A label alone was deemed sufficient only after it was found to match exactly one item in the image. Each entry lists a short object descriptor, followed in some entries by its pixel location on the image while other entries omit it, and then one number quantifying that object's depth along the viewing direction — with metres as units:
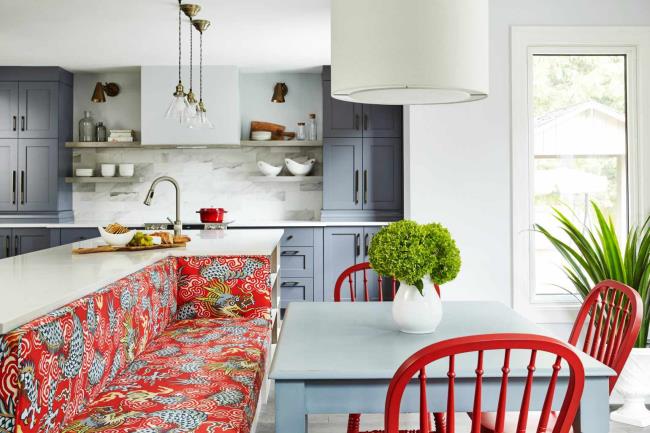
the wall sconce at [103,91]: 6.70
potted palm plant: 3.44
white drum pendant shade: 1.80
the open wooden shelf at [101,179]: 6.65
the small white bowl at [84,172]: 6.70
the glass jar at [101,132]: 6.78
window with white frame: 4.14
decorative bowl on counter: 3.43
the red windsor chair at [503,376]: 1.45
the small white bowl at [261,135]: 6.69
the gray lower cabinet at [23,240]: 6.31
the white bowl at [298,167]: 6.66
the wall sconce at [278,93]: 6.73
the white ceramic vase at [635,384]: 3.44
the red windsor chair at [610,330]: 1.95
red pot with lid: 5.25
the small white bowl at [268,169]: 6.68
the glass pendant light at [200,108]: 4.39
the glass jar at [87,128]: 6.73
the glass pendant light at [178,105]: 3.99
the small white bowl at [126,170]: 6.75
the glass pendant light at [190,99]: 4.12
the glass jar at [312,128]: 6.71
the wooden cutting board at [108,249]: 3.30
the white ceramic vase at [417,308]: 2.07
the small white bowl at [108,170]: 6.75
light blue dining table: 1.68
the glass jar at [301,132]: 6.73
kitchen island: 1.75
